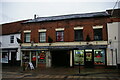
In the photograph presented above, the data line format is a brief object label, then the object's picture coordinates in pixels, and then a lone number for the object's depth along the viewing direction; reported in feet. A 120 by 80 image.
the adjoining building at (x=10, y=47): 69.10
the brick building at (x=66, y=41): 55.77
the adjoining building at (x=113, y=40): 53.21
